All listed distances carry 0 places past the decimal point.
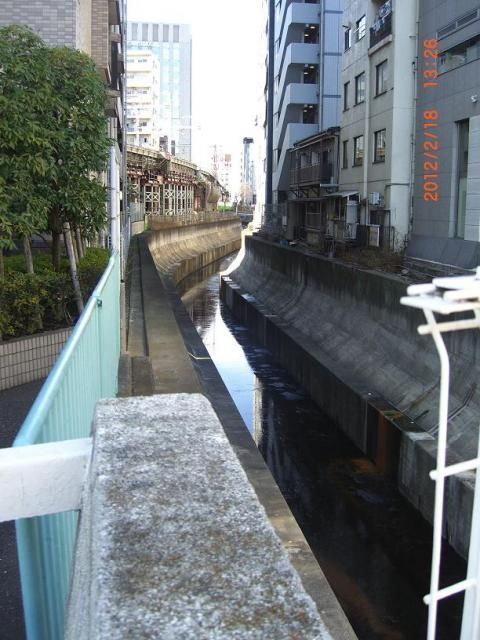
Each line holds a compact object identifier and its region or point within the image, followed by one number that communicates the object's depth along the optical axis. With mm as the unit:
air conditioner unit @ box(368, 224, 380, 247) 24109
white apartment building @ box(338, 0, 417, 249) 22875
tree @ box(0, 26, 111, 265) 9172
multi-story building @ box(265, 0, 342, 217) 39531
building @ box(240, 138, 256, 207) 160625
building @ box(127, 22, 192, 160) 191125
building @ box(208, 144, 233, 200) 190662
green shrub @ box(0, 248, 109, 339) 9227
